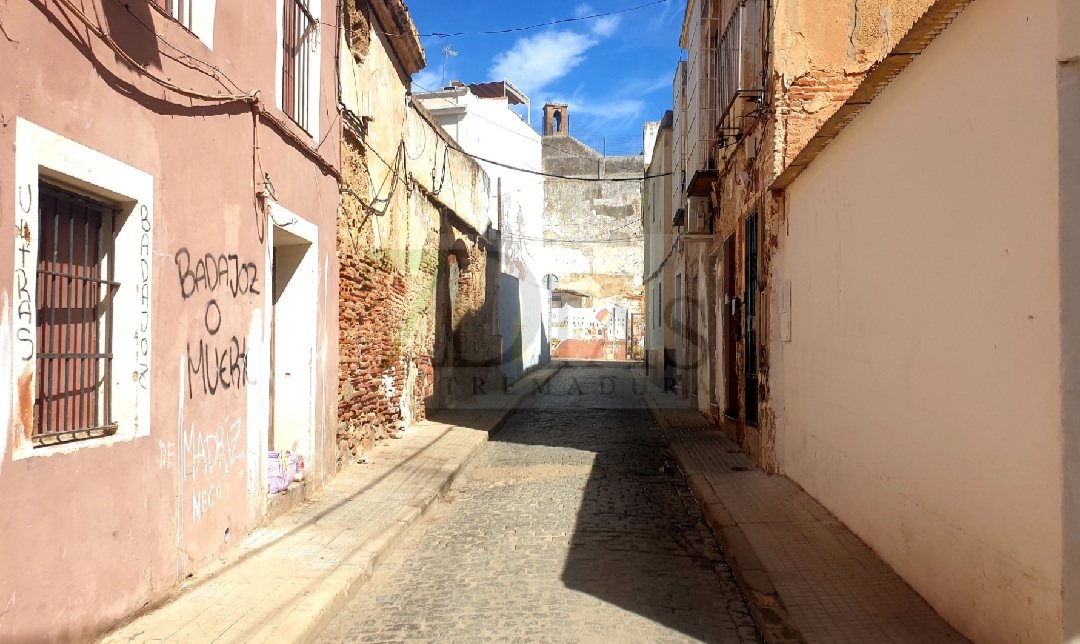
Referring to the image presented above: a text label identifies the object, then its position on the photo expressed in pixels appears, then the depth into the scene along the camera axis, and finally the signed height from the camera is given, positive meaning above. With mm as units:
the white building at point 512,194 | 22828 +4453
